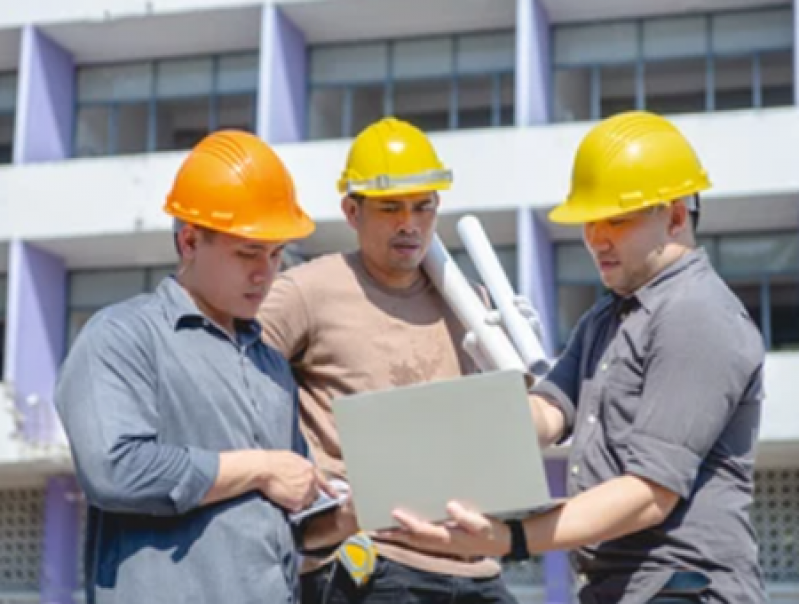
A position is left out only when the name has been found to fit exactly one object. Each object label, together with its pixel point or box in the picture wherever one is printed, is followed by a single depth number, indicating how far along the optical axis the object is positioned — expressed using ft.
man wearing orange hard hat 15.93
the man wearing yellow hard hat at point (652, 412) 15.80
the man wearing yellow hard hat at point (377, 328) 21.07
